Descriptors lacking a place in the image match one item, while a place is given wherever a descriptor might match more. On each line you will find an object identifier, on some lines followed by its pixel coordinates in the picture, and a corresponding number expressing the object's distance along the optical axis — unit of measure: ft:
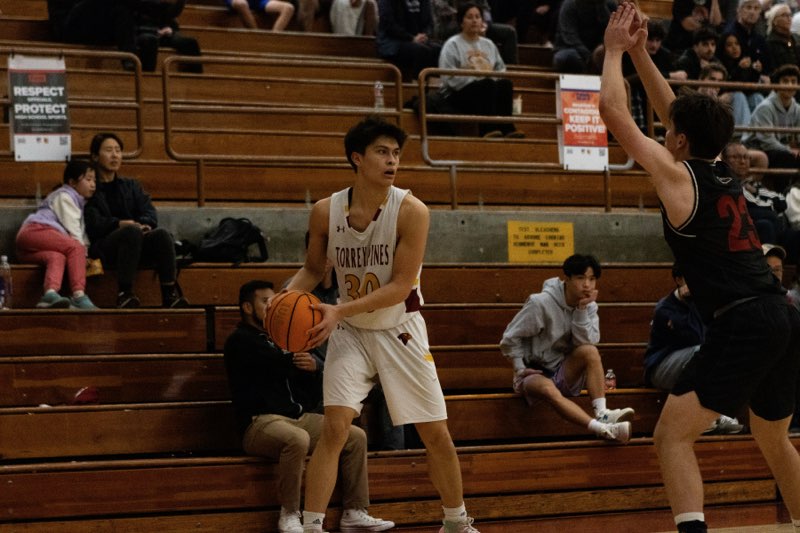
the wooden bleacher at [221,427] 37.77
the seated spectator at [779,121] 62.65
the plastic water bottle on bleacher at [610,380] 47.07
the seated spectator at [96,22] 60.69
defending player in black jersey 28.98
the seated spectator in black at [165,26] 63.53
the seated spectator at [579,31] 69.81
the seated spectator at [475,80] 61.25
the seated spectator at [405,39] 66.60
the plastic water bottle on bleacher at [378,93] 61.35
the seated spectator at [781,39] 74.46
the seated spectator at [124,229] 45.86
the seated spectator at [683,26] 75.58
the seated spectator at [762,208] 54.79
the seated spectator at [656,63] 62.83
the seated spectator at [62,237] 44.95
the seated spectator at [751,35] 73.44
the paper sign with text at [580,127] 56.42
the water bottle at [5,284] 45.16
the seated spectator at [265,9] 70.93
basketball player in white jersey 33.44
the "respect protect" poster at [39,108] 49.11
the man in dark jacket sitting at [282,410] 37.84
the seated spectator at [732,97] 63.86
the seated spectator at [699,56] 68.65
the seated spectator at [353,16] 72.23
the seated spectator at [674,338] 45.37
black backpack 48.70
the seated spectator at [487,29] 69.86
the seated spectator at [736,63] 71.25
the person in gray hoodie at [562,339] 43.86
